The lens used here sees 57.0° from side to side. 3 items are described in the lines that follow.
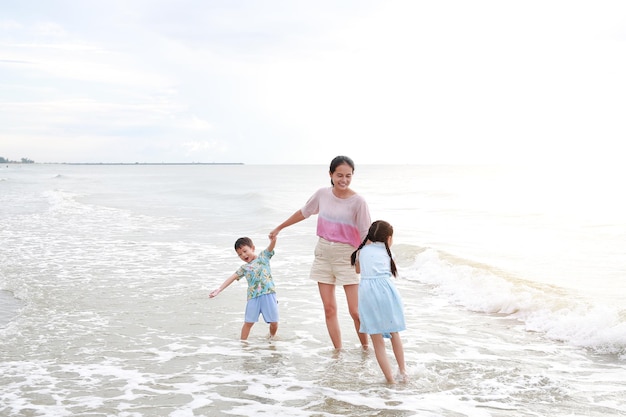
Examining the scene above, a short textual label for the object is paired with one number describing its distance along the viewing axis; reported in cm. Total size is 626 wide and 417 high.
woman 568
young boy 675
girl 514
